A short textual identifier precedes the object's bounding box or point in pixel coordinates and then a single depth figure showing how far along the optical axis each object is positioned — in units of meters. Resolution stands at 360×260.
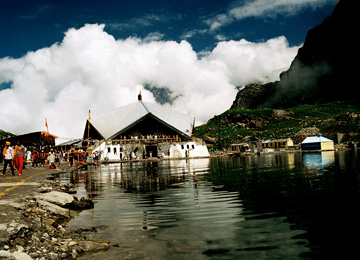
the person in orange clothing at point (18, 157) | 17.55
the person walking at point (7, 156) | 16.61
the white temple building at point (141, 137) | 54.78
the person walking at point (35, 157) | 28.14
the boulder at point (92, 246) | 5.20
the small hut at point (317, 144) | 75.19
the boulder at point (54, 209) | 7.81
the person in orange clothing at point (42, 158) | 32.21
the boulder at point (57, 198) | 8.66
